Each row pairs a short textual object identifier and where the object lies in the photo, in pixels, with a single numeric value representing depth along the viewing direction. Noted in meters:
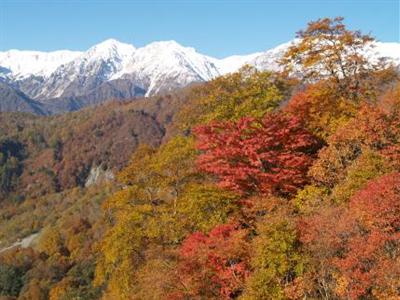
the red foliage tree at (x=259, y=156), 29.56
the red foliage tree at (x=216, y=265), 23.47
